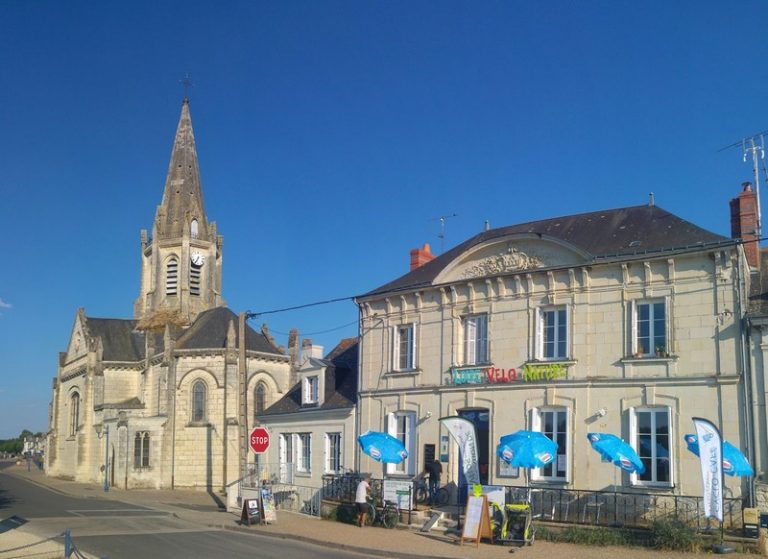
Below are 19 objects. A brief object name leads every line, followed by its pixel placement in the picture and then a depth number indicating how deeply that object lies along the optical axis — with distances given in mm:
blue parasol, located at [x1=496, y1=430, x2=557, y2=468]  18703
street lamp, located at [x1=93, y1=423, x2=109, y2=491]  44406
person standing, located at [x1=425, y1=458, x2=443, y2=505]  23312
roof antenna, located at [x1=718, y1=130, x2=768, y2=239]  22703
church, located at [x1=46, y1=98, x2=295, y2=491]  45688
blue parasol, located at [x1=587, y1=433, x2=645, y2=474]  18203
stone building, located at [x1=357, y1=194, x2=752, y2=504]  19422
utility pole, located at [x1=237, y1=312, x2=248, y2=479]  28922
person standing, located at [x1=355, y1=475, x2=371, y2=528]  22125
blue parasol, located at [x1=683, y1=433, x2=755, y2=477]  17297
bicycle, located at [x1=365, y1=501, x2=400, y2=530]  21891
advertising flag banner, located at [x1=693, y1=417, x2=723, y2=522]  16578
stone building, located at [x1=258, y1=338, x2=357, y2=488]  27969
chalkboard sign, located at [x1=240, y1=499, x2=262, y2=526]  23031
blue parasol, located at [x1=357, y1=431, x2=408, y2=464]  22359
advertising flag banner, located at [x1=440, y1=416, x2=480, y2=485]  20656
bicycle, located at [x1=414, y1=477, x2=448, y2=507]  23156
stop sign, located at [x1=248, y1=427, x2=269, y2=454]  23891
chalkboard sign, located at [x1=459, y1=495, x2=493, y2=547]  18469
